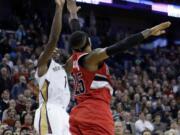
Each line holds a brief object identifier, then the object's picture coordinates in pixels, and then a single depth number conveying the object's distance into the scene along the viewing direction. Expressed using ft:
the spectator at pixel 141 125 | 43.20
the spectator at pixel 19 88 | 42.37
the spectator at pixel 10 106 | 37.22
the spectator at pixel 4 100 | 39.01
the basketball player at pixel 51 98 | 21.85
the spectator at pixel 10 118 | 36.35
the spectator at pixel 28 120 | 36.14
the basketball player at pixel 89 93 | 18.74
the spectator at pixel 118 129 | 29.07
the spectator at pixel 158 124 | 46.61
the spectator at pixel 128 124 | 41.27
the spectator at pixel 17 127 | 33.28
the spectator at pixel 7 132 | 31.58
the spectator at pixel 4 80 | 42.46
